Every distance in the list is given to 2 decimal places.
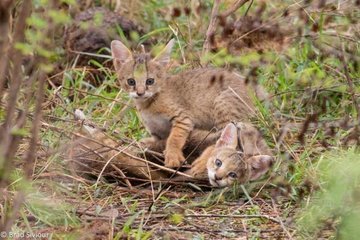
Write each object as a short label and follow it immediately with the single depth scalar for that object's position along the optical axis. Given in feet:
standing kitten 47.73
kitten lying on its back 41.27
